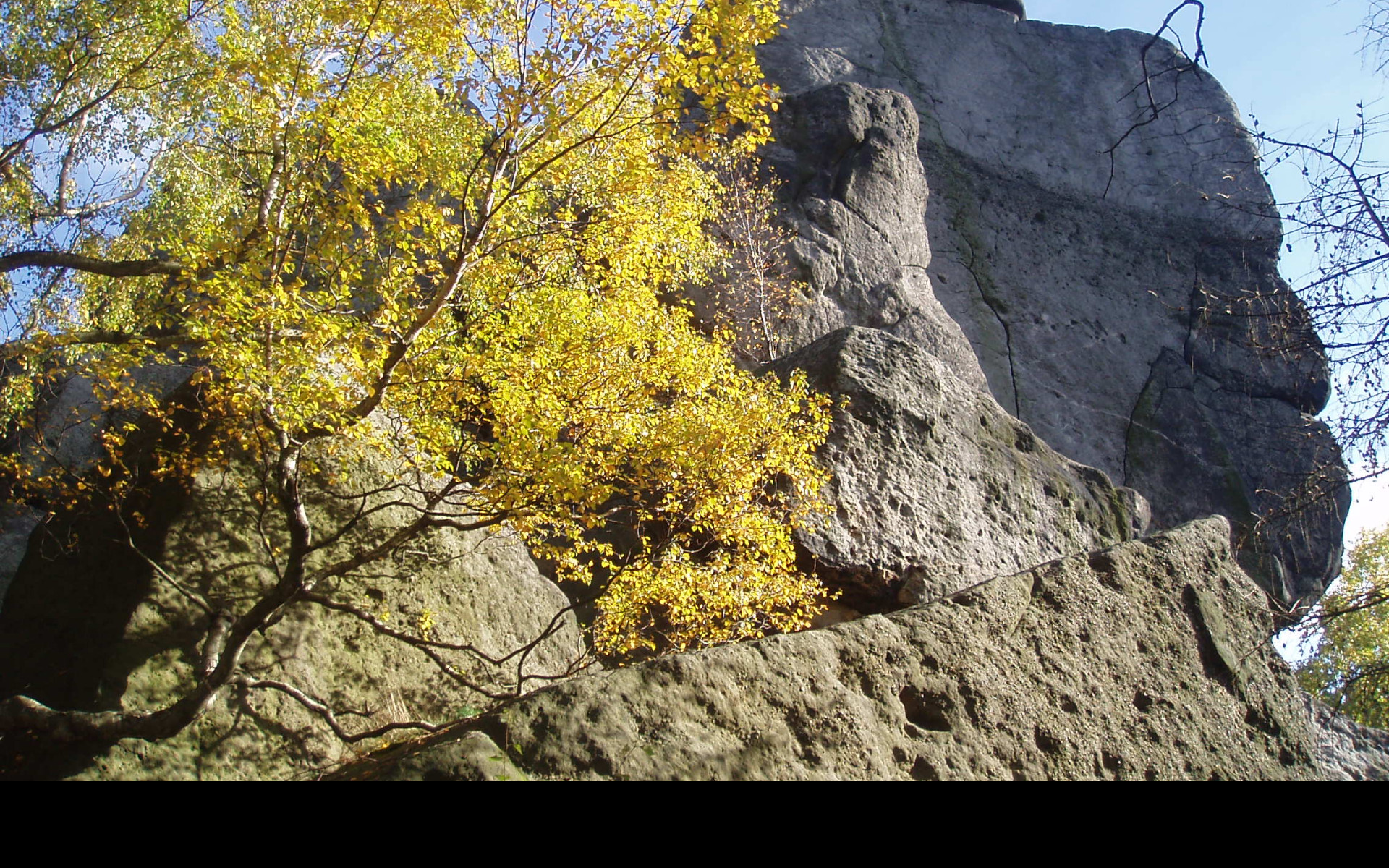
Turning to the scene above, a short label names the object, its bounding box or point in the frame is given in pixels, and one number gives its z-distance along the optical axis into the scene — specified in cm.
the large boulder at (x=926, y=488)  973
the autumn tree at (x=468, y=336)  665
